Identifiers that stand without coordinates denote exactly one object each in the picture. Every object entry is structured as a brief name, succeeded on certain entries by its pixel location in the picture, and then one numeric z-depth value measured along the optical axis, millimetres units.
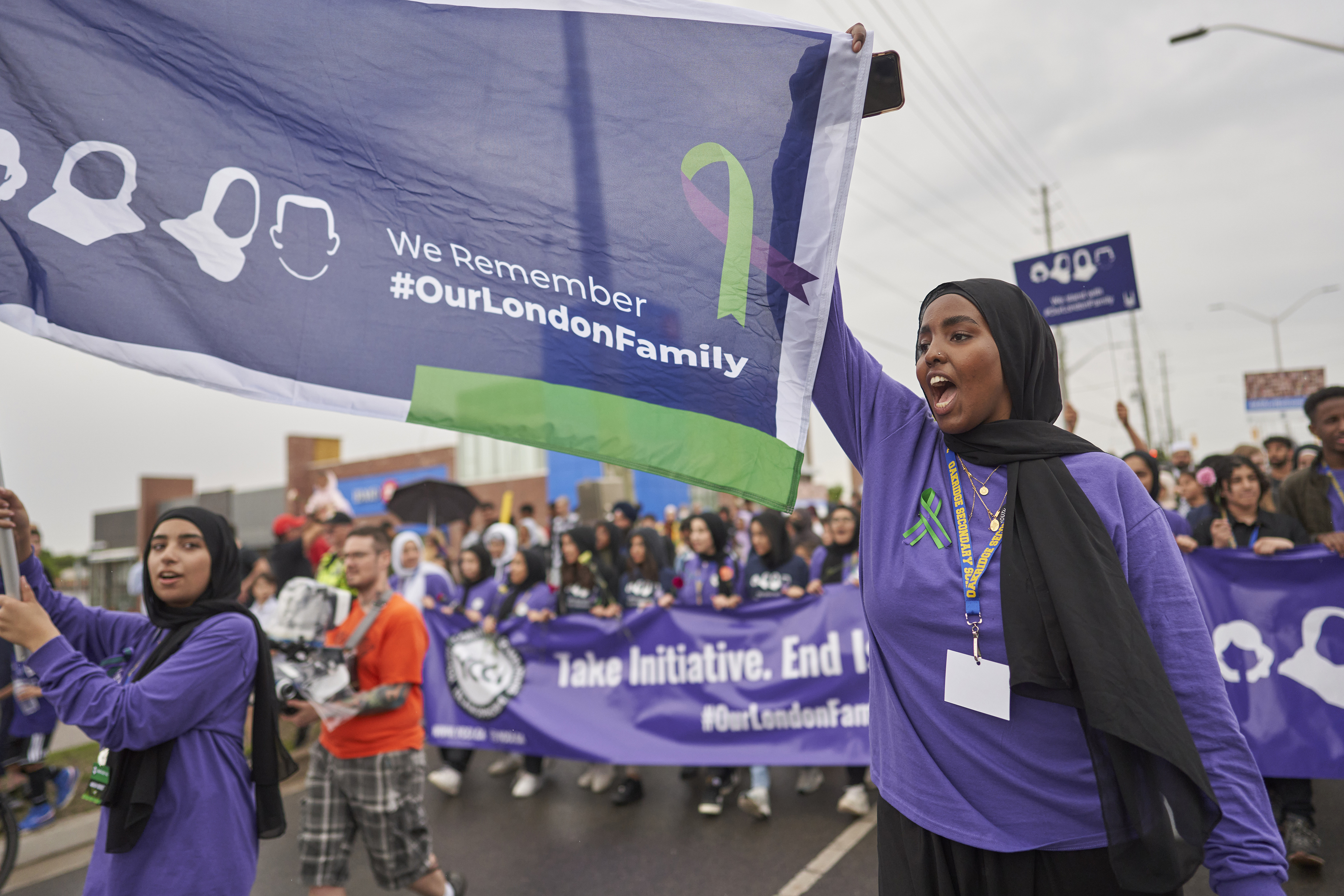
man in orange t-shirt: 3703
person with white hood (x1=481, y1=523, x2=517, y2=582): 9938
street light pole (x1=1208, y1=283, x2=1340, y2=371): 29125
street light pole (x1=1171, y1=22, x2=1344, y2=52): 10351
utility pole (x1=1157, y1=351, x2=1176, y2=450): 71625
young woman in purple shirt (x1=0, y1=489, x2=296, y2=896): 2277
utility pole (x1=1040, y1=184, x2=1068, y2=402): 30953
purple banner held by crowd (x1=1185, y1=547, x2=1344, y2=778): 4438
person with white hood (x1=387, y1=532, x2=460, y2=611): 7418
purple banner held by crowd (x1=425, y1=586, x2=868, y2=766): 5637
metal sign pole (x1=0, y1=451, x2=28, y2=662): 2225
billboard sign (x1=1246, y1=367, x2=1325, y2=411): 22922
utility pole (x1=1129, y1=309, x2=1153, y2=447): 48406
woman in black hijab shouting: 1397
